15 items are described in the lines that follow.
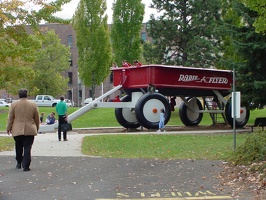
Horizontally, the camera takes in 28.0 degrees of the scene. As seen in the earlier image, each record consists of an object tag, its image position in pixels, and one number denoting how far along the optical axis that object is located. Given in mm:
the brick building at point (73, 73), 78750
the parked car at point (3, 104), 69062
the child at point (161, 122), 24156
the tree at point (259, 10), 13338
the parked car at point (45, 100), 61562
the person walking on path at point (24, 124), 10781
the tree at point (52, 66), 60906
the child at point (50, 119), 28005
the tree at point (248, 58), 20391
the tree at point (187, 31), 35688
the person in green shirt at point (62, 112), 18578
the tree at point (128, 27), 44094
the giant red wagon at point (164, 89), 24406
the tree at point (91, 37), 50219
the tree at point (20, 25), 17031
